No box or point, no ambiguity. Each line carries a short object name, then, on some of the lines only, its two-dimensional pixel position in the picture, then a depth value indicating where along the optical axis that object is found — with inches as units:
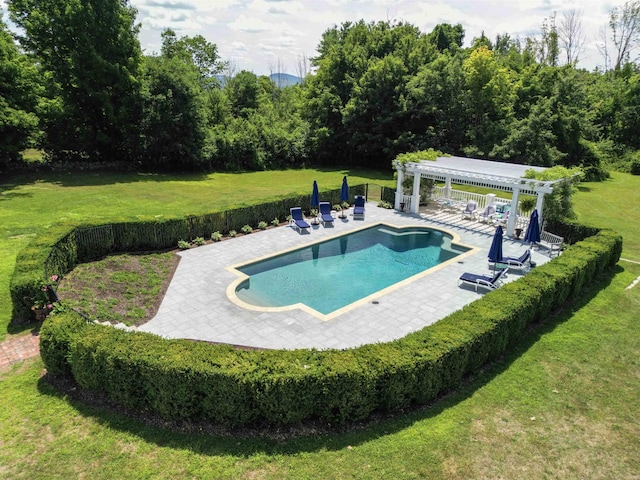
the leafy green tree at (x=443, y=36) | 2114.9
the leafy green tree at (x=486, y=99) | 1332.4
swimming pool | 538.9
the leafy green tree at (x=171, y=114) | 1294.3
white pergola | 711.7
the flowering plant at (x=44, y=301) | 435.2
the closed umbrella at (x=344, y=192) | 911.4
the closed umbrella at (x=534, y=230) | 655.8
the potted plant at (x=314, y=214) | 846.9
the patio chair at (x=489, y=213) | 832.3
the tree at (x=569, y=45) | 2632.9
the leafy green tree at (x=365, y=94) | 1429.6
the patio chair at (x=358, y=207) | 871.7
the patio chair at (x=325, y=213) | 829.7
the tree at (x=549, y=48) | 2284.7
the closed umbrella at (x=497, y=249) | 564.8
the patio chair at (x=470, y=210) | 851.6
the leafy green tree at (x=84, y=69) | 1160.2
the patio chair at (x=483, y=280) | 528.4
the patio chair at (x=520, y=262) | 589.0
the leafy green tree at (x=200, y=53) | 1877.5
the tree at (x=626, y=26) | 2342.6
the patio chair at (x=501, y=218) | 802.2
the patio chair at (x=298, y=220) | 781.9
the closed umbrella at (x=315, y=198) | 847.7
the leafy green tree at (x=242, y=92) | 2036.2
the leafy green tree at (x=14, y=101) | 1035.3
